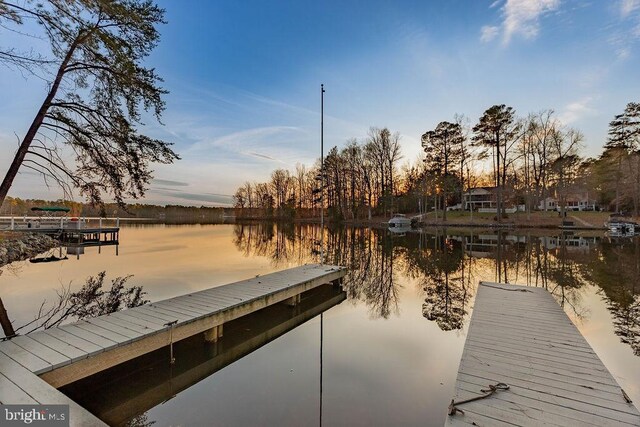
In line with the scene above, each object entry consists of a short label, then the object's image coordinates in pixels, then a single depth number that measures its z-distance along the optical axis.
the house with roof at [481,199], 53.00
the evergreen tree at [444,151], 38.88
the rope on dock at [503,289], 7.25
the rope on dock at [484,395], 2.50
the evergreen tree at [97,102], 6.88
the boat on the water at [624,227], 25.95
